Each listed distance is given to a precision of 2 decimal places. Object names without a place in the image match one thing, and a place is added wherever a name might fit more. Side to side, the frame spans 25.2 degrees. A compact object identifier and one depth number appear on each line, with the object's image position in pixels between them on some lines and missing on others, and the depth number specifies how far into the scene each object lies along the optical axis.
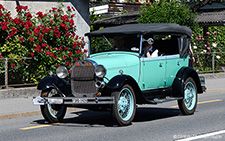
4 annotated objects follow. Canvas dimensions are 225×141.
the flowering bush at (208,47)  26.03
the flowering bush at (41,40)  17.00
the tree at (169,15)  24.88
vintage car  10.01
